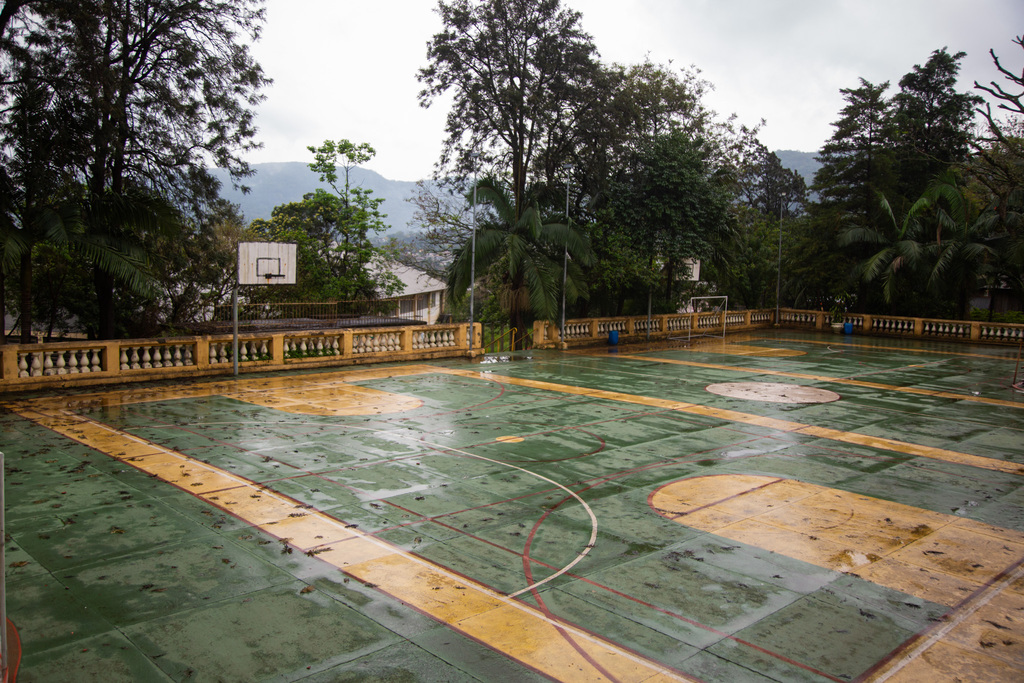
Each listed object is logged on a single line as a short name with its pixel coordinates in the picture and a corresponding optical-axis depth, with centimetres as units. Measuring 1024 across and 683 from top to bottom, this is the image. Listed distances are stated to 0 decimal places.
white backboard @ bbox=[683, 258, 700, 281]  2832
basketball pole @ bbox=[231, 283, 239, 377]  1634
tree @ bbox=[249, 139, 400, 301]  2820
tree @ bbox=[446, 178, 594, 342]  2322
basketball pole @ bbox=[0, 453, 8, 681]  370
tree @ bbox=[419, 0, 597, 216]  2544
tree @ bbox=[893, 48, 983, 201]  3719
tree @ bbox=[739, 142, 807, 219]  6794
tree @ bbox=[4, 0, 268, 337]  1620
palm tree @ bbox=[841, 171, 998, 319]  2988
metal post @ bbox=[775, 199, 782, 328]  3507
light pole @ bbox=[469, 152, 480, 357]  2122
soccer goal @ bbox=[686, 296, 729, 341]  3182
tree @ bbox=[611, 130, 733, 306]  2689
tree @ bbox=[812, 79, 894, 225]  3409
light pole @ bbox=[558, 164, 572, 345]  2391
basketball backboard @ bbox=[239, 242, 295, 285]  1728
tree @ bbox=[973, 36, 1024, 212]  1088
